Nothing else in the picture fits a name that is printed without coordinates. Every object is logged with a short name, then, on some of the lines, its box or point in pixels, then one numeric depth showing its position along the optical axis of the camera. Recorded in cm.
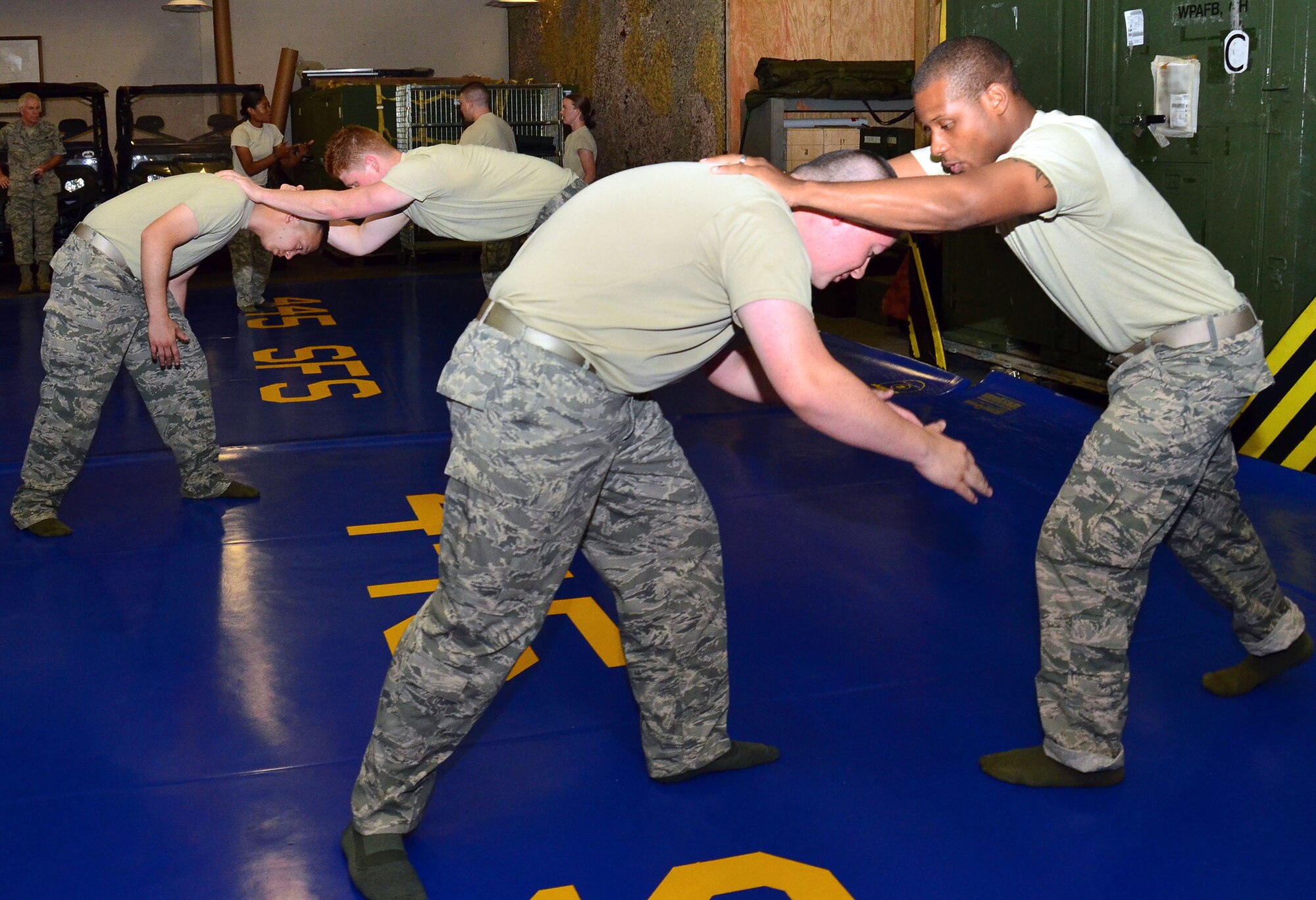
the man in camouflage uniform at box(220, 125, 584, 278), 475
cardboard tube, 1648
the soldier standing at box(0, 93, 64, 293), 1148
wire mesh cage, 1353
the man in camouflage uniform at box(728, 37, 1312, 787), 267
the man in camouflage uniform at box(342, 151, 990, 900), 209
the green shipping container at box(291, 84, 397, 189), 1356
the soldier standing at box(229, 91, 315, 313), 1047
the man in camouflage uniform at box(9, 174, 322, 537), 440
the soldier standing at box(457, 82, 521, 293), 835
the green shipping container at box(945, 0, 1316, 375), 512
